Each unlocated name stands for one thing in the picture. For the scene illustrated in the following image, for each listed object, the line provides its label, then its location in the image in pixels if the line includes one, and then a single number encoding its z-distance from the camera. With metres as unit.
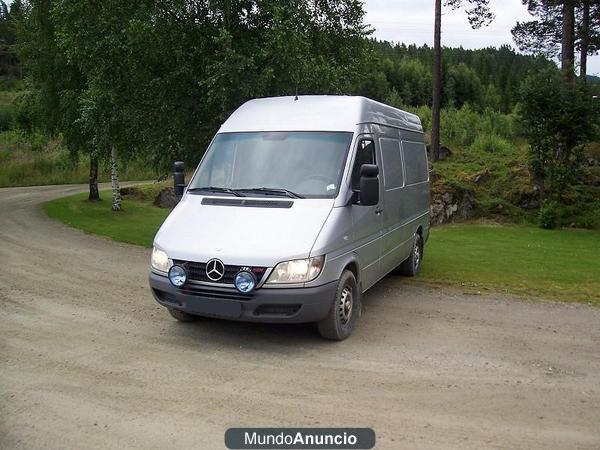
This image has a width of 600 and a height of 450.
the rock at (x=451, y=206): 18.78
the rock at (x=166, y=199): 24.12
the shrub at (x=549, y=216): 17.83
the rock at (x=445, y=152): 24.15
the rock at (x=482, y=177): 20.58
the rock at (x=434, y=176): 19.88
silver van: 5.67
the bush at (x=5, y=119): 55.02
